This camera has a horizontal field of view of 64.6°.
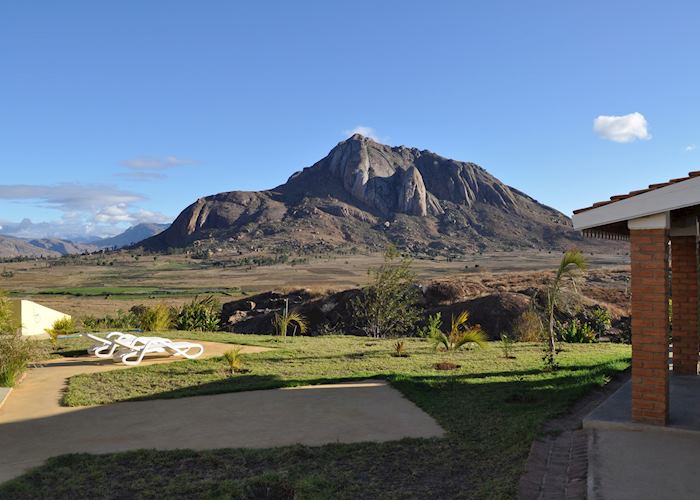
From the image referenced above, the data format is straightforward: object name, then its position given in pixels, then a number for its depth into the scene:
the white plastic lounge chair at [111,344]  13.38
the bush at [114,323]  20.14
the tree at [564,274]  11.27
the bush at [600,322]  19.27
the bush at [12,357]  10.28
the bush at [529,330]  17.50
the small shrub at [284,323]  18.40
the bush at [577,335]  17.19
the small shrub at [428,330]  15.03
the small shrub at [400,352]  14.21
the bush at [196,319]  21.22
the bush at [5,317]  13.01
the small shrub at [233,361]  11.91
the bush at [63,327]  17.84
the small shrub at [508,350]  13.40
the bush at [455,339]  13.08
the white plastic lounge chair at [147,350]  13.09
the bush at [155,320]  19.56
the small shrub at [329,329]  23.02
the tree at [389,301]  19.31
